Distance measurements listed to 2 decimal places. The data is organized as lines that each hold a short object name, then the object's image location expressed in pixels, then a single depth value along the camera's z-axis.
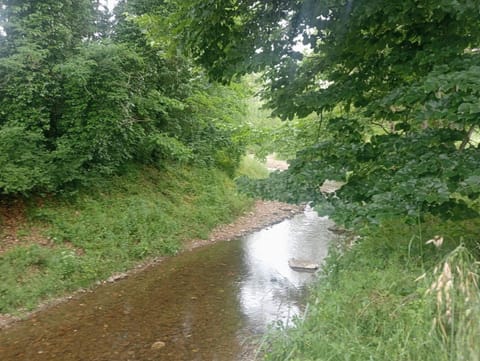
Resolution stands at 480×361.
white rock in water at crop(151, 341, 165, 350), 5.14
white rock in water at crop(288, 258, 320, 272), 8.30
